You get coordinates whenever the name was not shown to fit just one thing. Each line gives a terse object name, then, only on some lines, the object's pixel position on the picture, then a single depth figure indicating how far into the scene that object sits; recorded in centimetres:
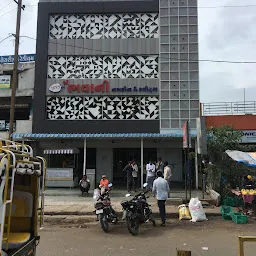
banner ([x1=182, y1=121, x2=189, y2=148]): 1206
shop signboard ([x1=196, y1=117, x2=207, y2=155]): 1205
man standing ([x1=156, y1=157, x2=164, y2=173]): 1625
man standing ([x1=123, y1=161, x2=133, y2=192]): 1691
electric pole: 1544
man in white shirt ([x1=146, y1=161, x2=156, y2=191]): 1624
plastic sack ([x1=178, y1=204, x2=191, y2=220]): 1048
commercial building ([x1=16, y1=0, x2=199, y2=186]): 2030
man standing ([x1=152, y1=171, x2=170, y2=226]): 980
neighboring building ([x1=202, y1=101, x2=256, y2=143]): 2077
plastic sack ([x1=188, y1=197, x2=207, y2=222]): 1019
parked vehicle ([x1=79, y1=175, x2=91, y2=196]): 1589
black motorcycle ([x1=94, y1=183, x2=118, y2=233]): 879
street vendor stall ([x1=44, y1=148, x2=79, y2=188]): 1853
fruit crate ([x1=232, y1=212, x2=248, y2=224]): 987
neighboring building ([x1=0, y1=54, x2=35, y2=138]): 2152
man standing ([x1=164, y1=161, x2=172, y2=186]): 1358
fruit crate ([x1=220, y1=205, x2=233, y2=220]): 1048
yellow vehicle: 414
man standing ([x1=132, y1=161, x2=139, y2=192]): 1694
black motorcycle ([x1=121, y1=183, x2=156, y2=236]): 846
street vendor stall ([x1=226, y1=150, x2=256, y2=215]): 1087
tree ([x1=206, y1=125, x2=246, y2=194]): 1348
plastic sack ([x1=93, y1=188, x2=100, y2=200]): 959
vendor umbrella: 1223
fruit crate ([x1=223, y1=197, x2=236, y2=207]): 1242
